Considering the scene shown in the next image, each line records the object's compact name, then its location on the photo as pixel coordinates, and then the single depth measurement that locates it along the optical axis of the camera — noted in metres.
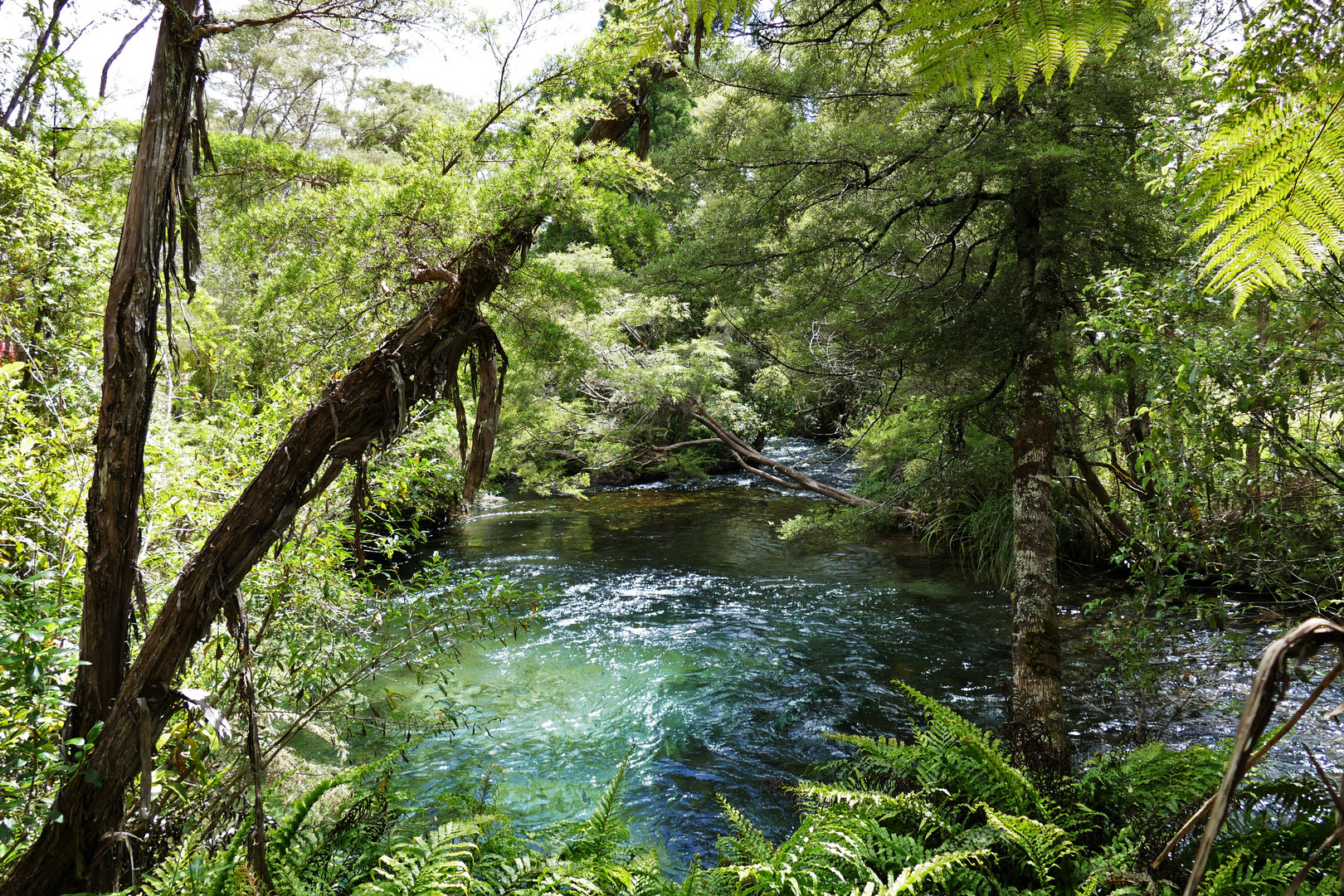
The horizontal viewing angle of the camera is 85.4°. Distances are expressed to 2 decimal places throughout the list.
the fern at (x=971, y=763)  3.48
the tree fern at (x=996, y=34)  1.48
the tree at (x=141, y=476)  2.22
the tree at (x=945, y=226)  4.85
